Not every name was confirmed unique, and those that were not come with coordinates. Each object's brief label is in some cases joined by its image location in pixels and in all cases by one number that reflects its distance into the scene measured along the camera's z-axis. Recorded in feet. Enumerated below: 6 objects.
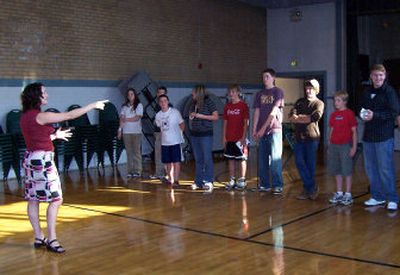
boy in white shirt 24.06
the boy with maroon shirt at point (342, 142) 19.67
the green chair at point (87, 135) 31.53
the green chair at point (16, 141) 27.45
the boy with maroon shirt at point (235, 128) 22.74
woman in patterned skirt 14.14
